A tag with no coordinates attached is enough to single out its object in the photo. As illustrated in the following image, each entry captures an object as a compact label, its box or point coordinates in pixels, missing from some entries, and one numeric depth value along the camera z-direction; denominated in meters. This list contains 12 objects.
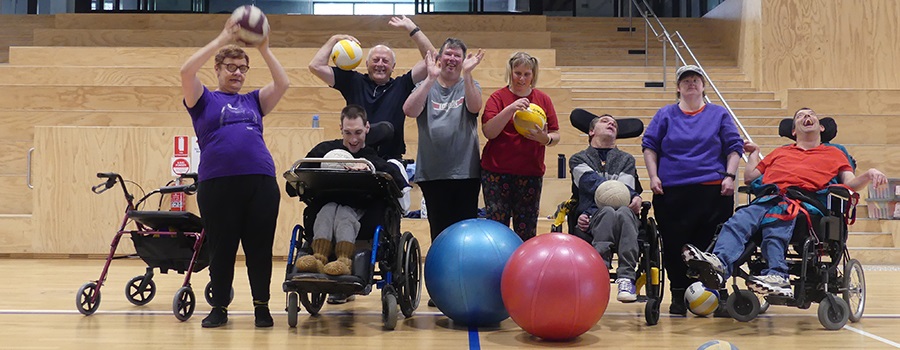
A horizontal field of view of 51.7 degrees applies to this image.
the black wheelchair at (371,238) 4.12
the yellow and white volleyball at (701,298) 4.47
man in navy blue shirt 4.75
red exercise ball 3.76
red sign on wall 7.46
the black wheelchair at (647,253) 4.32
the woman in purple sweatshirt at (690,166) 4.54
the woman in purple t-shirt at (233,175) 4.07
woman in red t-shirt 4.61
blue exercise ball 4.09
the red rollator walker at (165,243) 4.59
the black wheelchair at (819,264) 4.24
